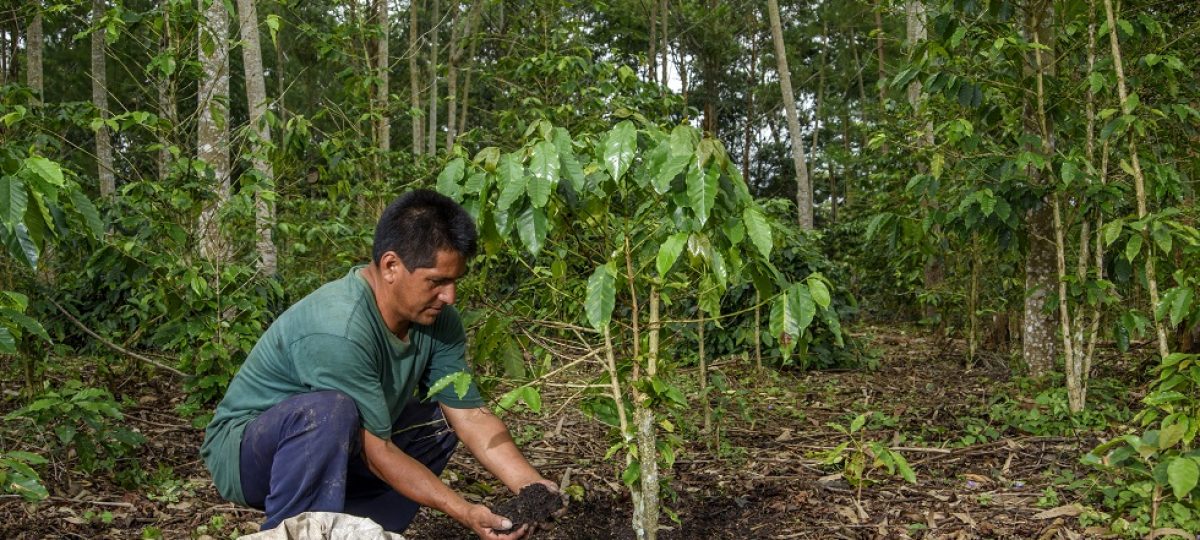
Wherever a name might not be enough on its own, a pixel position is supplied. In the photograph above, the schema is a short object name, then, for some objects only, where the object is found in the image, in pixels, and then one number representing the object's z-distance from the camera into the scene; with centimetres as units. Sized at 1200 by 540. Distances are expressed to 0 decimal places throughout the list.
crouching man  235
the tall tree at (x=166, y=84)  394
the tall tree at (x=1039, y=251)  417
